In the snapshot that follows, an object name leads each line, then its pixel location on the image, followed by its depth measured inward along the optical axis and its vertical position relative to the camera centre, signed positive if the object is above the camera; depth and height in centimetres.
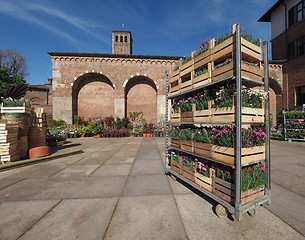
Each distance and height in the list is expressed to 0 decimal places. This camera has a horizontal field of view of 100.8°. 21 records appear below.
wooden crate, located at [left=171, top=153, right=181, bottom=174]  304 -116
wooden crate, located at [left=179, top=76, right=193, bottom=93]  285 +80
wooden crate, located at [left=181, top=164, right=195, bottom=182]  264 -117
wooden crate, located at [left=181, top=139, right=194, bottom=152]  270 -56
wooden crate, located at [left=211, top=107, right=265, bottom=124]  201 +8
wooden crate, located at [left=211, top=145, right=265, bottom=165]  197 -58
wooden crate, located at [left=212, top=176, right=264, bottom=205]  194 -117
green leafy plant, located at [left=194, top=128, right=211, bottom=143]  242 -31
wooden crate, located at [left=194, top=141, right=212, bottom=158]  232 -56
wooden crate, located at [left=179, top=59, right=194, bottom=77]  285 +124
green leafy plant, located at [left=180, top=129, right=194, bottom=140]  282 -32
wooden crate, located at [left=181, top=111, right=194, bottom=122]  279 +7
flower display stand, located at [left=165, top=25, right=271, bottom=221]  188 +2
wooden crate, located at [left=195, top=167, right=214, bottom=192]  227 -116
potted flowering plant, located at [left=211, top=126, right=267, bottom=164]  200 -44
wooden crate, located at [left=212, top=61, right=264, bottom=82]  203 +82
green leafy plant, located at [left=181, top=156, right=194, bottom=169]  273 -94
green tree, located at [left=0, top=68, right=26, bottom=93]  1798 +644
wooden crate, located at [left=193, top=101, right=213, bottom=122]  239 +11
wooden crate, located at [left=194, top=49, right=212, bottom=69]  244 +125
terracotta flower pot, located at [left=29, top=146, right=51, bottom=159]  464 -115
